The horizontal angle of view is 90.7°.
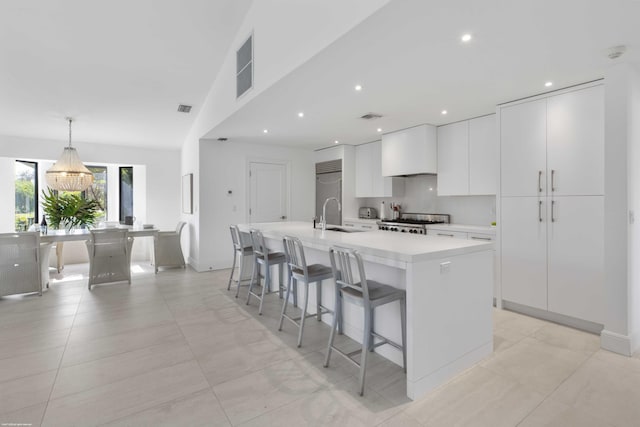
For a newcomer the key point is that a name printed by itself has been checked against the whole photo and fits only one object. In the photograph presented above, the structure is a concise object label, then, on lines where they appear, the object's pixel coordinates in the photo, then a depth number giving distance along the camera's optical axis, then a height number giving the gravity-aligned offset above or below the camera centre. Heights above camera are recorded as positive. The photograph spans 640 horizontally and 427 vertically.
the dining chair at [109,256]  4.60 -0.63
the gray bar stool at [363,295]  2.05 -0.57
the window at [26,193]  6.28 +0.43
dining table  4.49 -0.31
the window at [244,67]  3.44 +1.66
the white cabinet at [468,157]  4.01 +0.73
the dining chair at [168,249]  5.72 -0.66
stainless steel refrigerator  6.25 +0.54
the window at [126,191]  7.48 +0.54
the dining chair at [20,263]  4.04 -0.63
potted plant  6.02 +0.08
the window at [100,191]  7.17 +0.54
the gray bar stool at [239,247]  4.00 -0.45
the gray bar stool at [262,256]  3.46 -0.49
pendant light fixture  4.84 +0.63
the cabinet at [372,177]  5.50 +0.65
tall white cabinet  2.94 +0.08
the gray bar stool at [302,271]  2.69 -0.53
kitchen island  2.02 -0.62
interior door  6.08 +0.42
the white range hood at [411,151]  4.59 +0.92
